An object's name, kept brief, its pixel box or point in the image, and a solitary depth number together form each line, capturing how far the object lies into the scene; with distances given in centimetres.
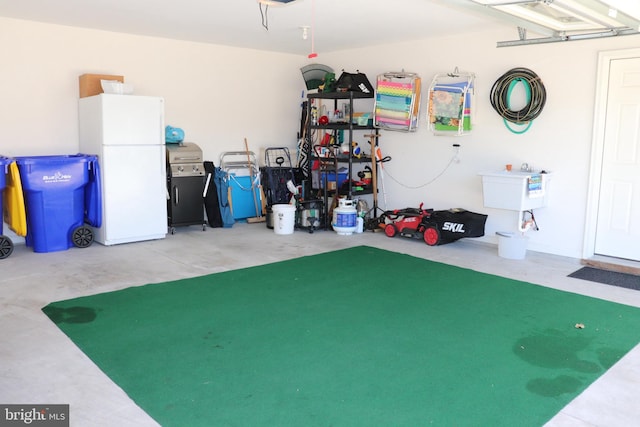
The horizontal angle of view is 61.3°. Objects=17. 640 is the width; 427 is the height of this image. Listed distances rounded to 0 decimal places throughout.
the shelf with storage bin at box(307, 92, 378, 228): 770
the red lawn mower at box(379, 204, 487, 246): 664
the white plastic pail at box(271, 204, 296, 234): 743
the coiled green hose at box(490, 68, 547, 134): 632
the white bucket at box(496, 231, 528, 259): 618
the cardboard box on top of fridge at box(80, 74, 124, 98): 674
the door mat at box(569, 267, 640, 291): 529
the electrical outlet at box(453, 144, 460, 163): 727
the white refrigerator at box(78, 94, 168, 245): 641
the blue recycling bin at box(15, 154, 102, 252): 599
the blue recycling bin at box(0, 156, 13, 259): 571
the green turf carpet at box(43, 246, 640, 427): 286
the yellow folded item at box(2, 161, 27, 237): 585
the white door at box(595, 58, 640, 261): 575
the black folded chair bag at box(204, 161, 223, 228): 787
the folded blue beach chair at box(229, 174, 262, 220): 848
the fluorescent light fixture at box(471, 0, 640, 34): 370
